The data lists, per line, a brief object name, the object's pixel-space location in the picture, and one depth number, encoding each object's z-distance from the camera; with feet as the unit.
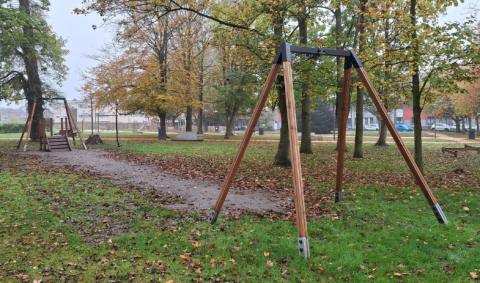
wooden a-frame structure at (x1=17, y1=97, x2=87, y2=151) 66.57
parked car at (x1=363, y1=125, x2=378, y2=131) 228.47
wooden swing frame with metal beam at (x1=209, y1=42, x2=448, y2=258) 15.79
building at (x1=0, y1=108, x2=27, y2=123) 433.48
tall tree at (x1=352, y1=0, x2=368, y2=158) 53.88
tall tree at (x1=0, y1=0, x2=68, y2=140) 66.69
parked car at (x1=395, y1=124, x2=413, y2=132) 211.57
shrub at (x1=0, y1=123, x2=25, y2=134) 184.55
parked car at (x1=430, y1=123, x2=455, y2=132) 195.56
